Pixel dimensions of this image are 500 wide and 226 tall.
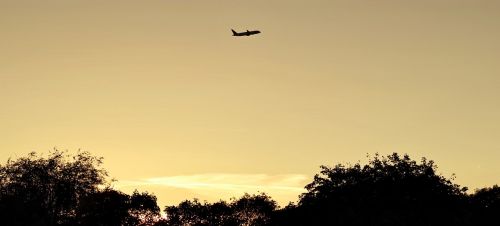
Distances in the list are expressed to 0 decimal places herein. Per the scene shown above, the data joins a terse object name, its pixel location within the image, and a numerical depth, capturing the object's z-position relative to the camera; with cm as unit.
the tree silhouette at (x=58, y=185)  10506
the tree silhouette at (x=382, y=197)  6850
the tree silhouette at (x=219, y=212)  17350
